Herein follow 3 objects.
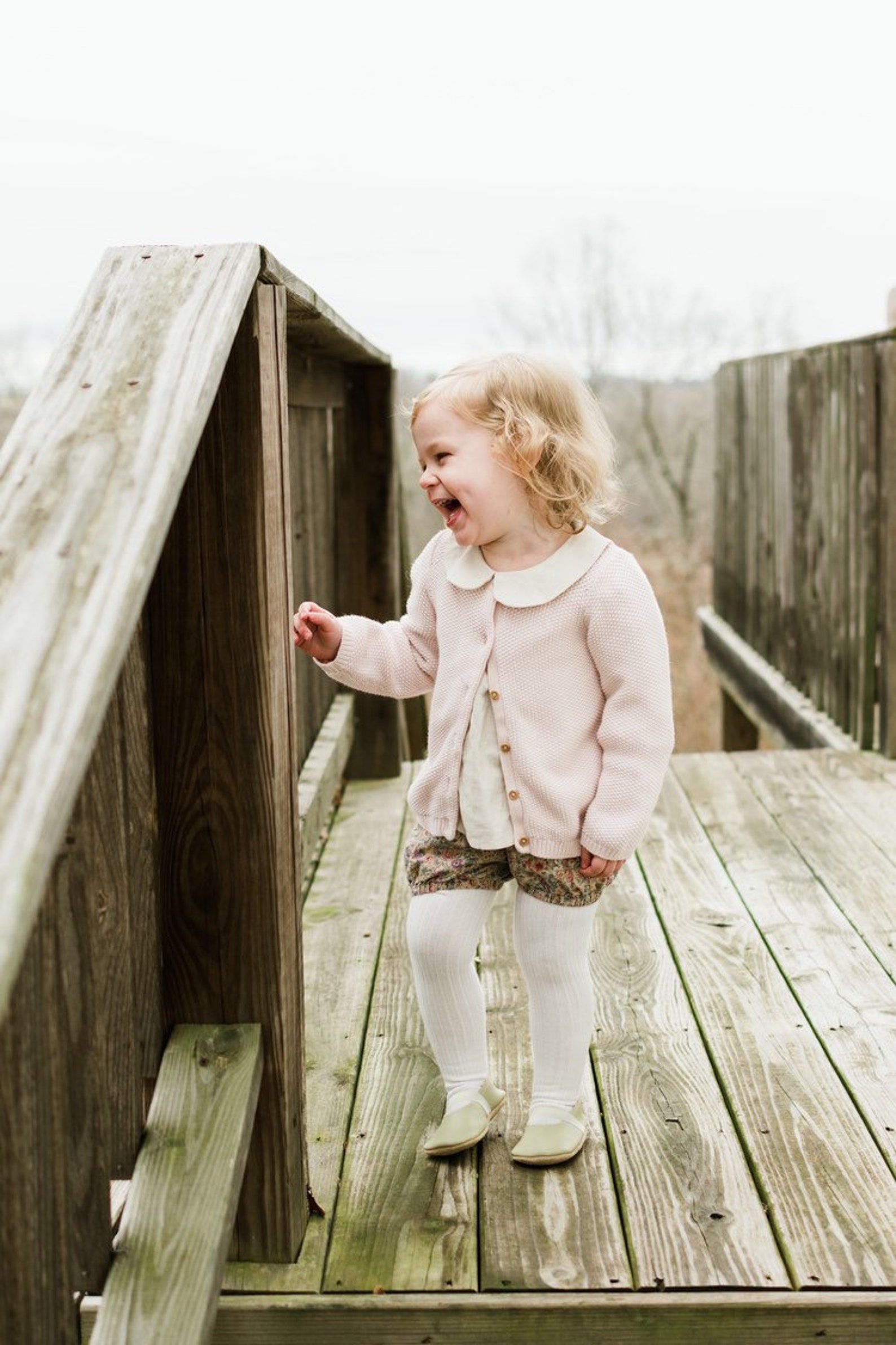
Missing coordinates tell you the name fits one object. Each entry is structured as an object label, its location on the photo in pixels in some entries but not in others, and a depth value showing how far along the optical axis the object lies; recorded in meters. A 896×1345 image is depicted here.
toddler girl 2.17
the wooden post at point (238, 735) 1.78
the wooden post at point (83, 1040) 1.36
